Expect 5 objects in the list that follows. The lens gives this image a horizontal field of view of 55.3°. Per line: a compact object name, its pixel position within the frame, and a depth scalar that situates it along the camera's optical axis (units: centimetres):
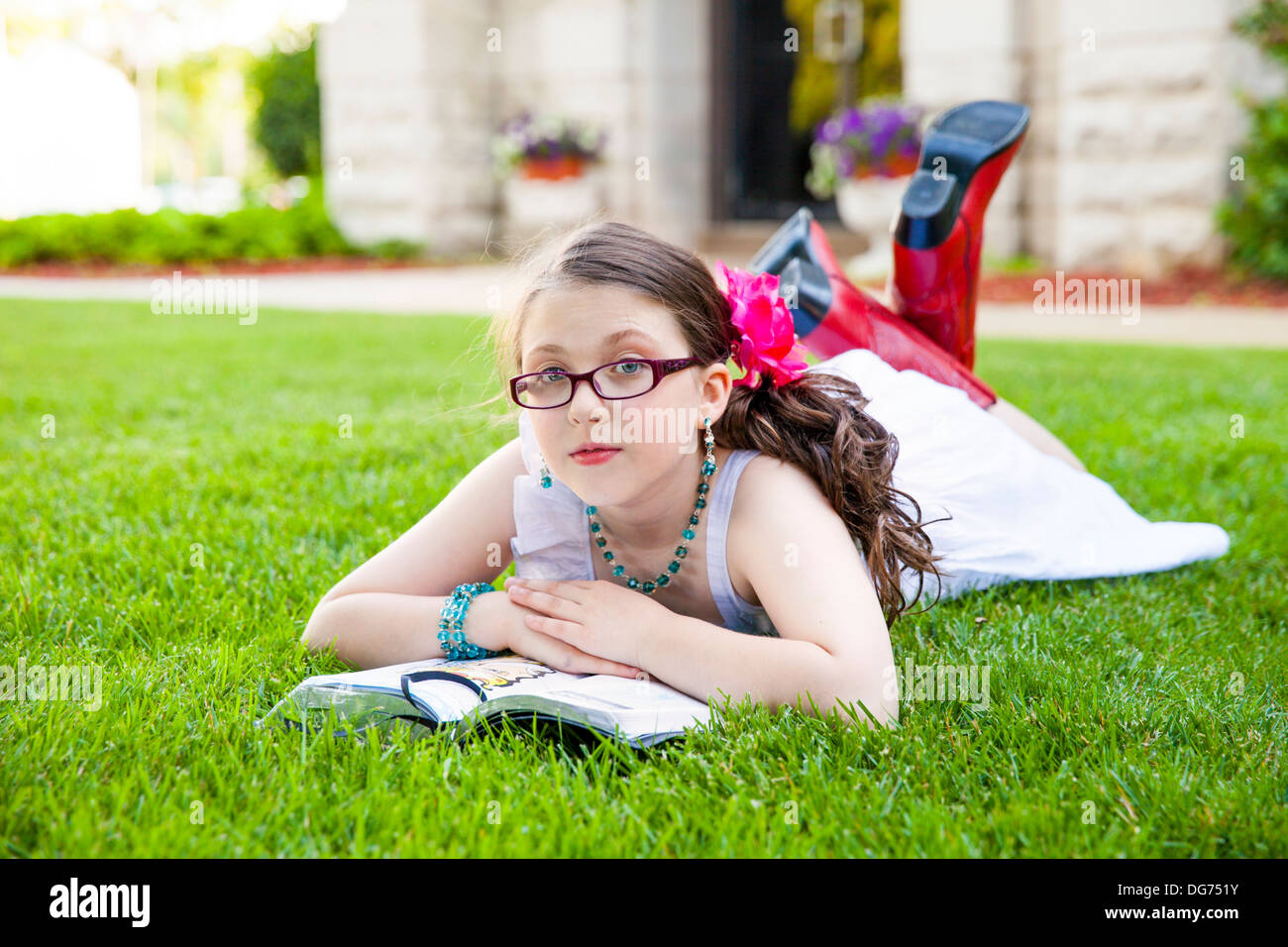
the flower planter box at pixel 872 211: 930
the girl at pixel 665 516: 182
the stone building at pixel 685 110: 883
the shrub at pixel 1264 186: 789
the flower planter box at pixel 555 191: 1149
